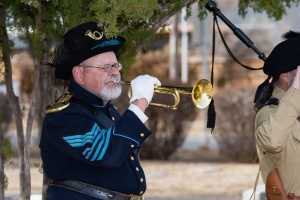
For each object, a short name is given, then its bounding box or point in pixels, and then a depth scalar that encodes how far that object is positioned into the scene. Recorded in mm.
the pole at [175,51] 40241
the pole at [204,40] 31252
